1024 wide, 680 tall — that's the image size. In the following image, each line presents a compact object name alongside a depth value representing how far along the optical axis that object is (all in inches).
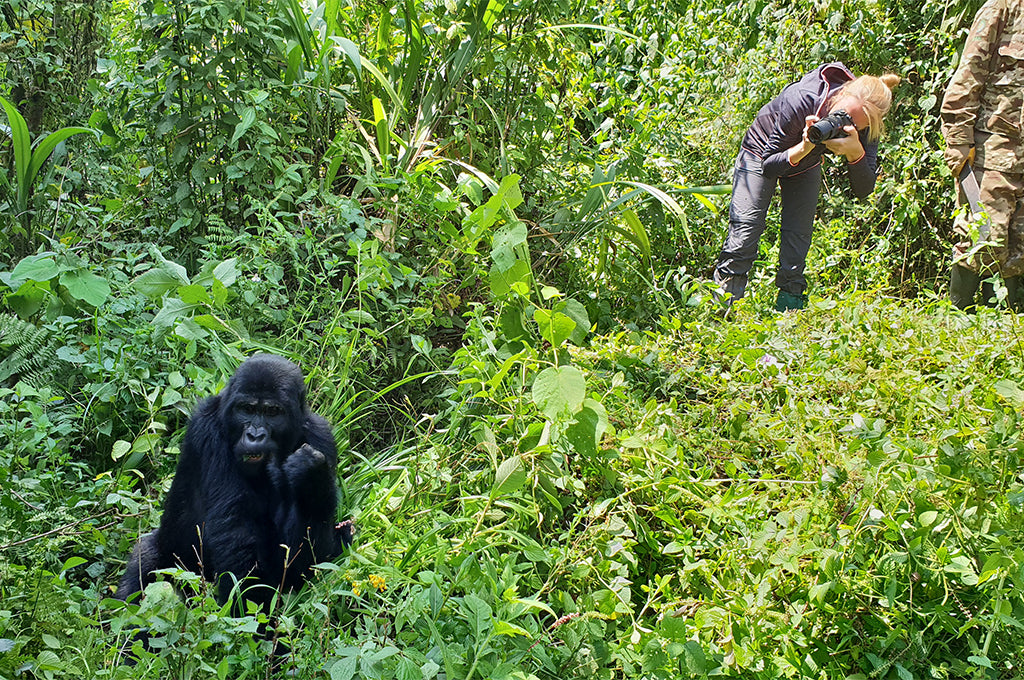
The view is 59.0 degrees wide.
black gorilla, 91.4
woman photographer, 174.7
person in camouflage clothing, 192.7
